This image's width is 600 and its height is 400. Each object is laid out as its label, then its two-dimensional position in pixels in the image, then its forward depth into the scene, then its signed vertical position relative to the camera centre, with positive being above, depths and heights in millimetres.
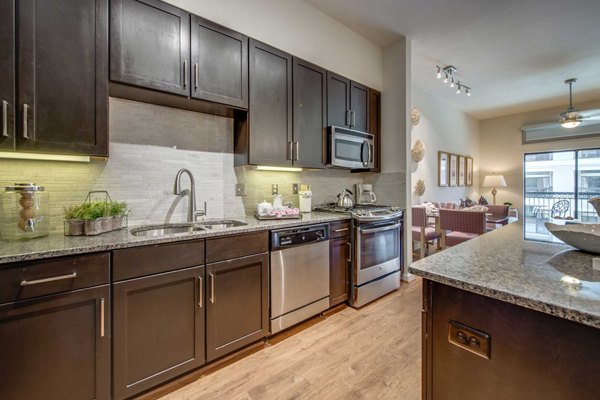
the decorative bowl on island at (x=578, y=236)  1000 -149
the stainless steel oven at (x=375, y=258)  2594 -645
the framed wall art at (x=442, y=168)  5584 +643
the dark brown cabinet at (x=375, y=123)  3381 +990
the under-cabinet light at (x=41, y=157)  1503 +250
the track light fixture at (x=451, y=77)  4201 +2096
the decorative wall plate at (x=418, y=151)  4820 +871
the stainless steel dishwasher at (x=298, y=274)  2043 -641
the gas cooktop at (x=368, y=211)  2615 -139
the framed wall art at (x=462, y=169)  6284 +713
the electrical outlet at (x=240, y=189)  2480 +84
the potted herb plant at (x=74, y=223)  1519 -151
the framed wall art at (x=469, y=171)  6664 +696
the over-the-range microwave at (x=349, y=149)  2816 +568
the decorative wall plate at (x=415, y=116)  4805 +1528
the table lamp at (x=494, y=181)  6547 +435
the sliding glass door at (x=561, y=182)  5855 +378
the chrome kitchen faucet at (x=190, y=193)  2057 +39
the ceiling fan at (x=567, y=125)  4812 +1589
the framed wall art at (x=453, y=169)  5906 +661
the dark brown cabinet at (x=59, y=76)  1353 +672
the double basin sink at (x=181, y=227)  1842 -224
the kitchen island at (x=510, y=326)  667 -378
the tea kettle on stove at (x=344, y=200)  3082 -25
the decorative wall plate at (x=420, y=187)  4938 +209
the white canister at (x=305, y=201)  2789 -34
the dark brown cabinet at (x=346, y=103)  2869 +1107
